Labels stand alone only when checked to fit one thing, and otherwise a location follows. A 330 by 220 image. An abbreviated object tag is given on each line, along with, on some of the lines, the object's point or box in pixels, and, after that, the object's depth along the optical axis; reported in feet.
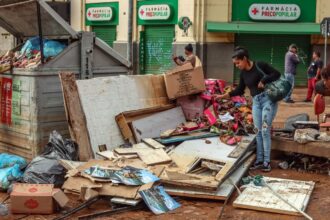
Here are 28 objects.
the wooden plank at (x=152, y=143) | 24.91
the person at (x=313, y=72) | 53.72
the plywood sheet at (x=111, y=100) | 25.00
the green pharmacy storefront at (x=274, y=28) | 68.90
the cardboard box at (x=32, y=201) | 19.44
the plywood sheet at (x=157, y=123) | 26.27
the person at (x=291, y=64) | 50.49
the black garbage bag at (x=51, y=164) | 22.04
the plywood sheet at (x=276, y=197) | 19.54
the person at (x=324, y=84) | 19.38
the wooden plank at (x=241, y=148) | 23.74
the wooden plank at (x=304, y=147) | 25.11
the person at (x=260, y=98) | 24.99
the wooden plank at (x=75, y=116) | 24.31
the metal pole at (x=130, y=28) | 54.60
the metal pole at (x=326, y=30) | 50.08
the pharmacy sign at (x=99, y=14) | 81.30
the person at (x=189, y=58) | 32.17
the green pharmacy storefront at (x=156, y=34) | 73.26
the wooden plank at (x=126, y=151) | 23.98
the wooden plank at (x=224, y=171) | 20.97
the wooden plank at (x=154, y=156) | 23.02
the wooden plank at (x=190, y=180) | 20.47
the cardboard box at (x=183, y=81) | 27.84
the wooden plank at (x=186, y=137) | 25.88
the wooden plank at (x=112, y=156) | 23.54
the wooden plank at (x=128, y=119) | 25.85
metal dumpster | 25.14
